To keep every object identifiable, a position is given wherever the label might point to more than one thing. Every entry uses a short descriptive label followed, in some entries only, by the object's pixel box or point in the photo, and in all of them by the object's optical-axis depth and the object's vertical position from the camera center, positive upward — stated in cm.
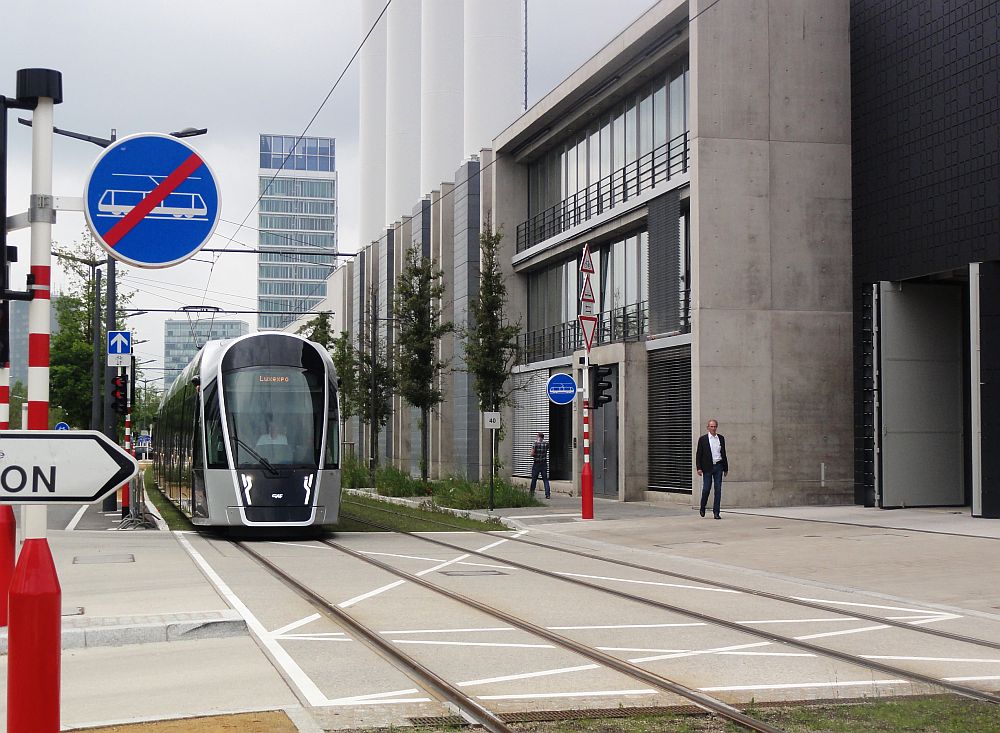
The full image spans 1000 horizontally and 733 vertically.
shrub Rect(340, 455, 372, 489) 4375 -176
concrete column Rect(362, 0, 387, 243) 8631 +2092
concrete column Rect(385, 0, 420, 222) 8062 +2165
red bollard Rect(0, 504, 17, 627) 865 -83
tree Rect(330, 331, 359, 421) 5050 +227
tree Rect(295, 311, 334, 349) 5775 +464
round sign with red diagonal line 596 +111
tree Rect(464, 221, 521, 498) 3167 +218
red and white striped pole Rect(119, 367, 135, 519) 2474 +32
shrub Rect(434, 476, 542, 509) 2895 -165
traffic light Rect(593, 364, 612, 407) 2458 +84
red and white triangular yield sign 2503 +205
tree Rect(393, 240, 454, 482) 3900 +279
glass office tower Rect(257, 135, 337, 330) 17875 +2960
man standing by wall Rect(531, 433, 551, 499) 3528 -89
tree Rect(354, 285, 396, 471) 4452 +142
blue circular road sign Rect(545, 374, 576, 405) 2597 +81
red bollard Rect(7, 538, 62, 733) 494 -91
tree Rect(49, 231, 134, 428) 4466 +309
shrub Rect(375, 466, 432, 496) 3650 -174
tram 1998 -14
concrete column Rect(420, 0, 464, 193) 7475 +2075
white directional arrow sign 497 -18
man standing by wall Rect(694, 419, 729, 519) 2427 -64
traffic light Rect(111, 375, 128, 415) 2466 +62
